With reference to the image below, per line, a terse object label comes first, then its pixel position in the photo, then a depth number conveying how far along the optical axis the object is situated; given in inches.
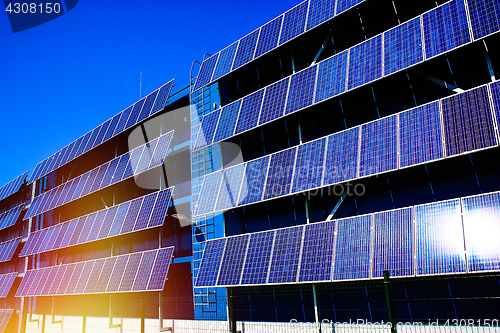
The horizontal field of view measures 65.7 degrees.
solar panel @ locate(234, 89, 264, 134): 587.9
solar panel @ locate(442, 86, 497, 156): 366.9
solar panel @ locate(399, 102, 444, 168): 396.3
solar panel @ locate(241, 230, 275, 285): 495.8
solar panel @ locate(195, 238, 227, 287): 553.6
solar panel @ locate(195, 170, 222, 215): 602.2
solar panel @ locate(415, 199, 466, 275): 357.7
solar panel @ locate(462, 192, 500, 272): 340.5
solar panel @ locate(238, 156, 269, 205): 542.9
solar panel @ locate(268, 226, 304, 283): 468.8
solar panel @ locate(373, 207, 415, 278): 382.9
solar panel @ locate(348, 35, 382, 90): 471.5
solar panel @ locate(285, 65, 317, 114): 530.0
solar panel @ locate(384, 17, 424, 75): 442.0
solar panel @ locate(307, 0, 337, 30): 544.4
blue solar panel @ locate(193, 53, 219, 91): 708.7
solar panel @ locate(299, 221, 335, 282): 439.2
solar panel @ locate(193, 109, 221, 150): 644.1
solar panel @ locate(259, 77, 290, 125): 558.9
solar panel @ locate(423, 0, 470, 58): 412.8
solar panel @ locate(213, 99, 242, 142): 618.2
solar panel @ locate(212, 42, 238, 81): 677.9
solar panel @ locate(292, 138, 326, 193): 484.7
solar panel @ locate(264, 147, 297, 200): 514.9
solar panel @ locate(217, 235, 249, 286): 522.0
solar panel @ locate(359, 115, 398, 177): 426.3
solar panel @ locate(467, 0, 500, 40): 390.0
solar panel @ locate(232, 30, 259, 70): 647.8
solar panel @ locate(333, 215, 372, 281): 410.9
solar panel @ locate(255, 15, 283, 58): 614.9
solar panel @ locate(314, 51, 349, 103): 498.8
